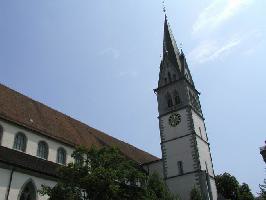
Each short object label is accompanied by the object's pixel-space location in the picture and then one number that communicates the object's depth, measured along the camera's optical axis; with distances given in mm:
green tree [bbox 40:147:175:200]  18828
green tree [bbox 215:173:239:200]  45438
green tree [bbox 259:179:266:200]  24786
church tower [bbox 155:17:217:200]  36281
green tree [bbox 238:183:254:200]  44616
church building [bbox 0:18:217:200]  24125
